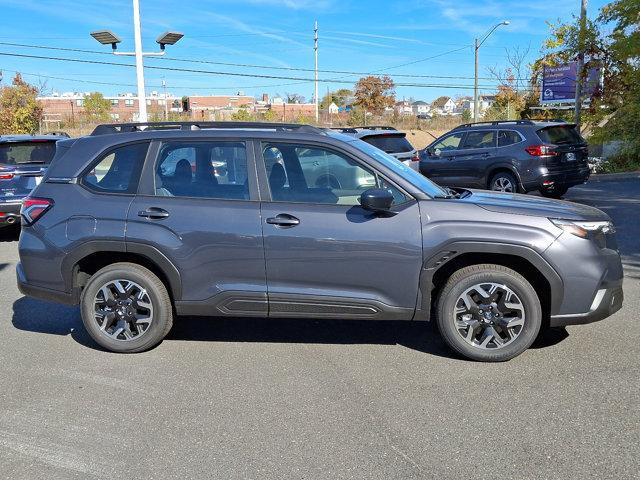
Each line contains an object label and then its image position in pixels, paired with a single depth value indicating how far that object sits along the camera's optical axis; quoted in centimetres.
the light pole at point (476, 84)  3738
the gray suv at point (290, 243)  427
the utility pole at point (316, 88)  5126
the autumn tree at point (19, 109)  3759
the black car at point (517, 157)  1173
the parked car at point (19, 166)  906
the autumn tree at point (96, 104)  5290
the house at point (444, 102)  13788
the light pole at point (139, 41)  1817
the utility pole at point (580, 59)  2102
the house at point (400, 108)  5936
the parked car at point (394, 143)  1227
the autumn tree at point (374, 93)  6041
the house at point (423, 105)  15265
